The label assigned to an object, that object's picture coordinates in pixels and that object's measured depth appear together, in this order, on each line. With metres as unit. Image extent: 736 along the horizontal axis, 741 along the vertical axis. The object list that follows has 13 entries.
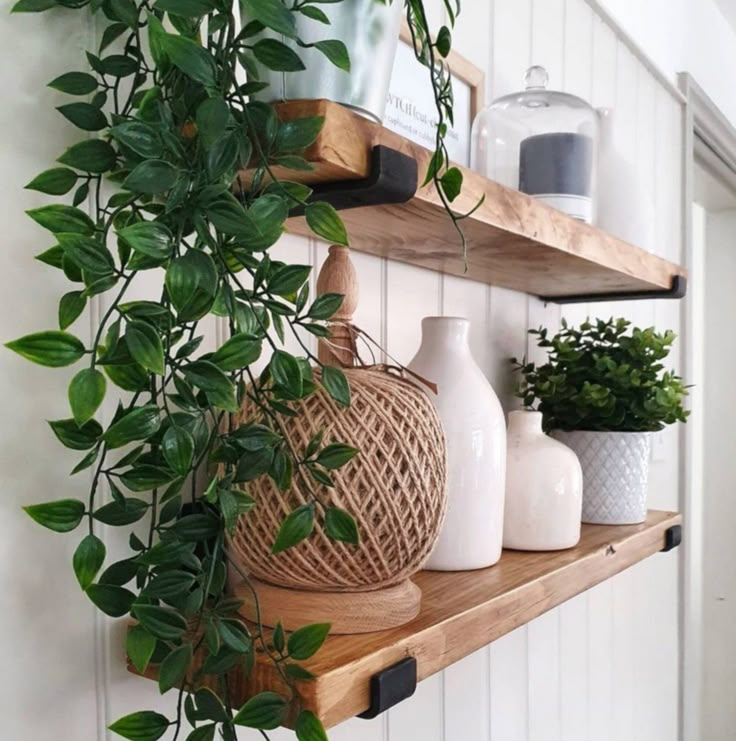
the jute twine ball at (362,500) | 0.53
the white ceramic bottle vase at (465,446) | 0.74
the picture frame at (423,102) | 0.78
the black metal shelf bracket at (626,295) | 1.07
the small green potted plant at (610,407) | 1.02
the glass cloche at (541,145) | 0.86
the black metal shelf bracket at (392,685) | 0.50
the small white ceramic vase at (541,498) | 0.85
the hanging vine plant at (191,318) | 0.41
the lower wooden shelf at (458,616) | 0.48
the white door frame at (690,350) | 1.68
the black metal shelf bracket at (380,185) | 0.52
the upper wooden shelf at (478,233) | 0.50
